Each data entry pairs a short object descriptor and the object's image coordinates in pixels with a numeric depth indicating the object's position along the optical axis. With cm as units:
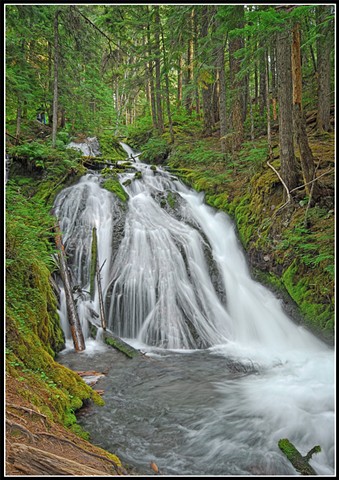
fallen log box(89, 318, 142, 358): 624
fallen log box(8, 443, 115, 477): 212
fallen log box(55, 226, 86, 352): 634
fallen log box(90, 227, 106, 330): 721
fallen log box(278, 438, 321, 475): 341
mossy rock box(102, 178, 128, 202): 1082
